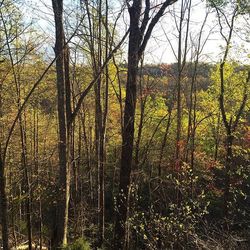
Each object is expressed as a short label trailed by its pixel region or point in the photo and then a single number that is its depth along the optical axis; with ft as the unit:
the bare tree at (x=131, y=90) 22.02
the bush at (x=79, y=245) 23.56
